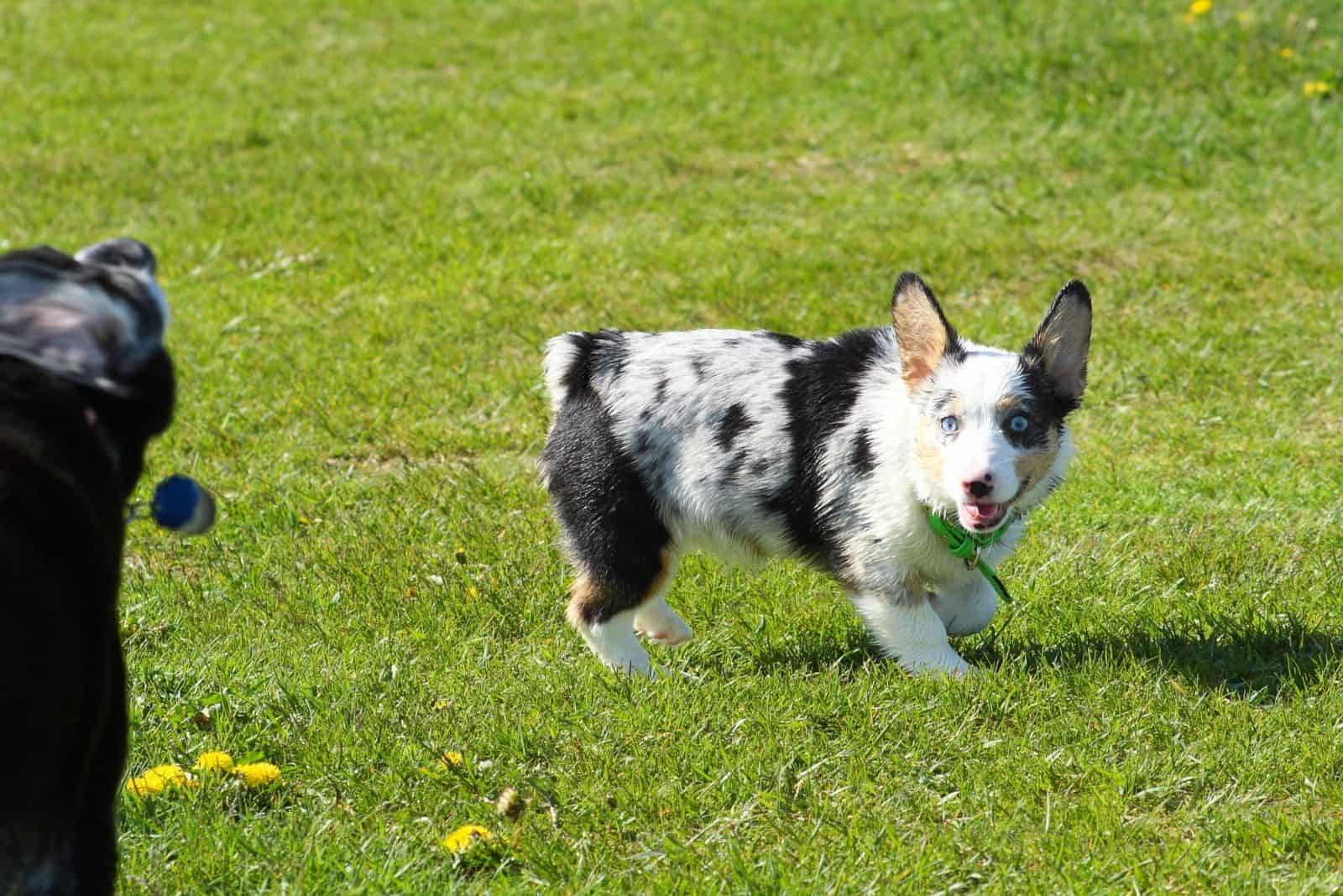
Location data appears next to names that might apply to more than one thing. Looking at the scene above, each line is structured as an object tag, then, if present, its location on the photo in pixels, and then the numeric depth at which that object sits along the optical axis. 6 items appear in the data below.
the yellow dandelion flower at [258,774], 8.26
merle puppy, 9.57
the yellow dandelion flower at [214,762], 8.27
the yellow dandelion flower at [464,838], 7.71
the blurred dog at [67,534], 4.48
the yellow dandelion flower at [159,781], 8.04
